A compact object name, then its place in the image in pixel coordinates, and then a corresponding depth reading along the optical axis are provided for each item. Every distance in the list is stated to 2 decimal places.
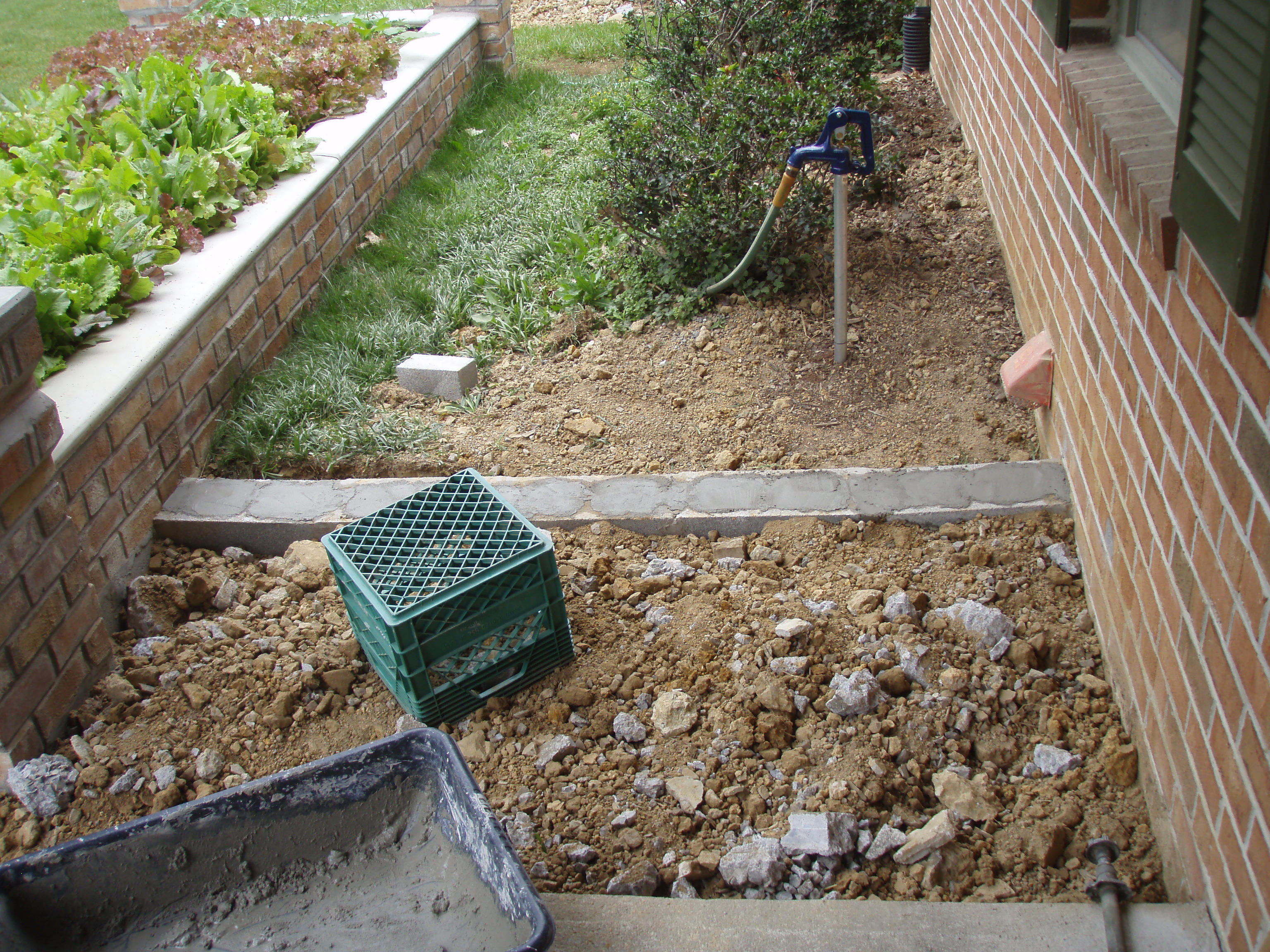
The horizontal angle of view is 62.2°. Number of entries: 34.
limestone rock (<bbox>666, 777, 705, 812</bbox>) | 2.39
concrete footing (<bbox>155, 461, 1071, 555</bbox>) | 3.21
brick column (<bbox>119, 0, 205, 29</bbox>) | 8.66
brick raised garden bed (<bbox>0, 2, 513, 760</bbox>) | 2.65
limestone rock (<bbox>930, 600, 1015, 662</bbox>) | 2.71
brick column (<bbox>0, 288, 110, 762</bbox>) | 2.60
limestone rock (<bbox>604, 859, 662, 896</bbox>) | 2.22
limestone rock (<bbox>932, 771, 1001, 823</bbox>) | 2.29
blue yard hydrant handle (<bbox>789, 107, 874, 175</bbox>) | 3.63
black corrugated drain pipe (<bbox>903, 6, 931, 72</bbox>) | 7.07
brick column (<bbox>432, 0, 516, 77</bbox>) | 8.09
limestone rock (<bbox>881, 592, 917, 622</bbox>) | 2.84
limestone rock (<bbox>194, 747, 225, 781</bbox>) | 2.63
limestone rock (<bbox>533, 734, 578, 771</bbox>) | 2.57
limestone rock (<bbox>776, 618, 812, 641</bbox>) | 2.76
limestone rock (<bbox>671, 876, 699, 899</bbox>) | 2.21
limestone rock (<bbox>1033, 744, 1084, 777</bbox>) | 2.38
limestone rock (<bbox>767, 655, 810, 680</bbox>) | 2.68
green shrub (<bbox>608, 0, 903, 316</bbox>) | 4.47
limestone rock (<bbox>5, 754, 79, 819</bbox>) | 2.52
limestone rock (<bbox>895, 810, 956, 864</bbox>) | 2.20
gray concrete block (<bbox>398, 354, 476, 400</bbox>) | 4.26
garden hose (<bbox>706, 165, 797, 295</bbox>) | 3.84
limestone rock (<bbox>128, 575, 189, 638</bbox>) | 3.19
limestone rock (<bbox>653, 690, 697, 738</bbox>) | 2.61
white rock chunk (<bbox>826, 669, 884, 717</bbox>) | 2.55
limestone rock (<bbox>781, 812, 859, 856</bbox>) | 2.23
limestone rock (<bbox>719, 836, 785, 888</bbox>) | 2.19
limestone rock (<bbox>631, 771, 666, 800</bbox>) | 2.45
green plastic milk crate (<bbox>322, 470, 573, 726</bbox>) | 2.55
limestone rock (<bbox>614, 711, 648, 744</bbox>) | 2.61
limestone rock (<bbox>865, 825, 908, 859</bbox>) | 2.23
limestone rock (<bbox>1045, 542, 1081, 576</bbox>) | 2.95
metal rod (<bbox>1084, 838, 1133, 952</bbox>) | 1.90
